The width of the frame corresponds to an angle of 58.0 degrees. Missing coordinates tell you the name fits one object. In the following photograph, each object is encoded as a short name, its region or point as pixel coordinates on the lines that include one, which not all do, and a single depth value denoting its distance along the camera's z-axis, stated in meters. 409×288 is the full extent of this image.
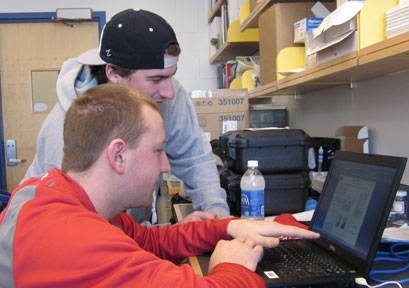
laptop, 0.74
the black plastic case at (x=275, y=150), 1.46
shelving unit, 0.94
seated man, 0.57
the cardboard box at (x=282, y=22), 1.79
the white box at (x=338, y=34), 1.08
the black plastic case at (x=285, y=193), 1.44
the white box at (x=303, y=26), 1.57
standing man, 1.16
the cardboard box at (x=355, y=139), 1.54
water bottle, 1.26
